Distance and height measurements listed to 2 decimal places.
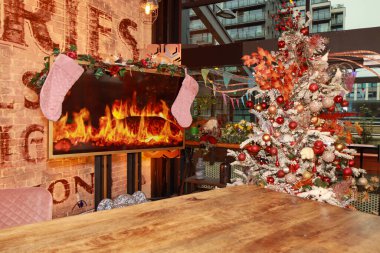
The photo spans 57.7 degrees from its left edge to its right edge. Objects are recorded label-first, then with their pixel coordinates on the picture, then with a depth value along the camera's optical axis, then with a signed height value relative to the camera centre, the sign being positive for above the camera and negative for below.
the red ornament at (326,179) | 2.96 -0.52
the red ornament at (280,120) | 2.87 -0.02
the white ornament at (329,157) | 2.76 -0.31
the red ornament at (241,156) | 3.10 -0.35
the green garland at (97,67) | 3.00 +0.47
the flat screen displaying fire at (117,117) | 3.02 -0.01
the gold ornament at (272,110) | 2.89 +0.07
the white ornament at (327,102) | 2.81 +0.13
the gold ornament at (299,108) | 2.79 +0.08
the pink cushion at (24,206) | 1.52 -0.41
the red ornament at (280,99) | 2.89 +0.16
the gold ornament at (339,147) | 2.85 -0.24
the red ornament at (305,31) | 2.96 +0.75
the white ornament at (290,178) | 2.75 -0.48
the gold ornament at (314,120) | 2.85 -0.01
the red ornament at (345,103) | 2.90 +0.13
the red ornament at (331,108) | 2.91 +0.08
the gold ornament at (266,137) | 2.86 -0.16
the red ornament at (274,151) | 2.88 -0.28
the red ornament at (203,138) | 4.31 -0.26
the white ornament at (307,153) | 2.71 -0.27
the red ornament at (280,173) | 2.85 -0.46
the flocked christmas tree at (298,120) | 2.82 -0.02
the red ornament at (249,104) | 3.18 +0.13
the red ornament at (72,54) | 2.94 +0.53
